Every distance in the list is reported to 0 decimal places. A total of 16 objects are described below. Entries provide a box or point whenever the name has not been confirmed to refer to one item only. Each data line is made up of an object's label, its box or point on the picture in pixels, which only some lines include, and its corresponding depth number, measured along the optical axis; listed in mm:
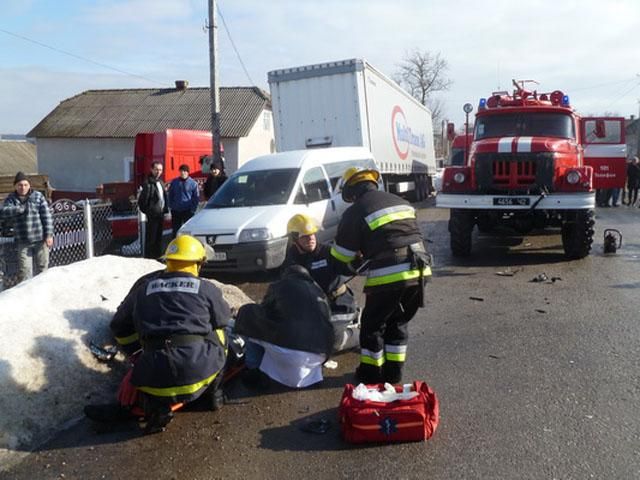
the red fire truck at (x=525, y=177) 10141
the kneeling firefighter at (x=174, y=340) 4340
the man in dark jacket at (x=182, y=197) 11320
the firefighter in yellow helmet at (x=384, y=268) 4902
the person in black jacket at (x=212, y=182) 12968
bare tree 52938
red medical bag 4090
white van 8773
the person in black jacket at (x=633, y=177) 21703
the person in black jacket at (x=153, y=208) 10914
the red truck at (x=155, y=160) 12344
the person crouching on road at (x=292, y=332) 5145
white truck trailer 15406
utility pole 16438
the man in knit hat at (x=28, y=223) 7656
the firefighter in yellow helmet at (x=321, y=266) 5758
